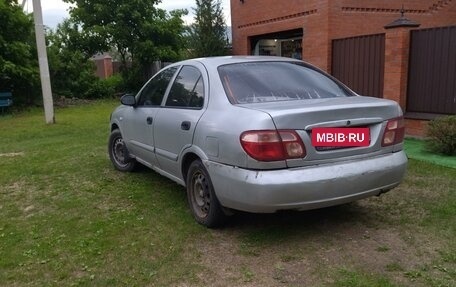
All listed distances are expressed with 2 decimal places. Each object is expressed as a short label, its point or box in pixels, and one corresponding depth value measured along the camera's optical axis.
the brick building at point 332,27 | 8.98
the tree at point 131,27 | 19.73
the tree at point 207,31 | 19.67
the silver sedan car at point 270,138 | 3.51
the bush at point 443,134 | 6.93
